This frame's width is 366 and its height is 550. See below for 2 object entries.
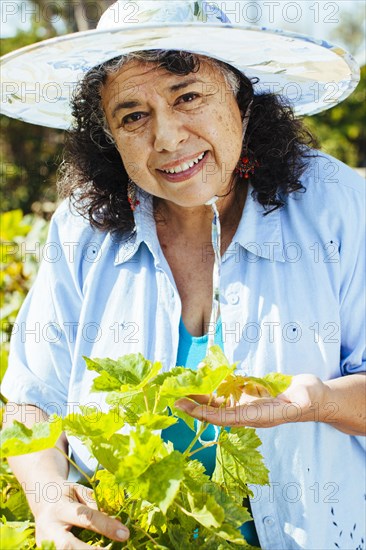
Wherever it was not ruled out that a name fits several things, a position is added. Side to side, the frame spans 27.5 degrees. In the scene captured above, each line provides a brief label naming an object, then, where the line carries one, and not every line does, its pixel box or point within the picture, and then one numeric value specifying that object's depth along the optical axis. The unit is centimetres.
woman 160
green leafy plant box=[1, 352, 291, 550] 108
